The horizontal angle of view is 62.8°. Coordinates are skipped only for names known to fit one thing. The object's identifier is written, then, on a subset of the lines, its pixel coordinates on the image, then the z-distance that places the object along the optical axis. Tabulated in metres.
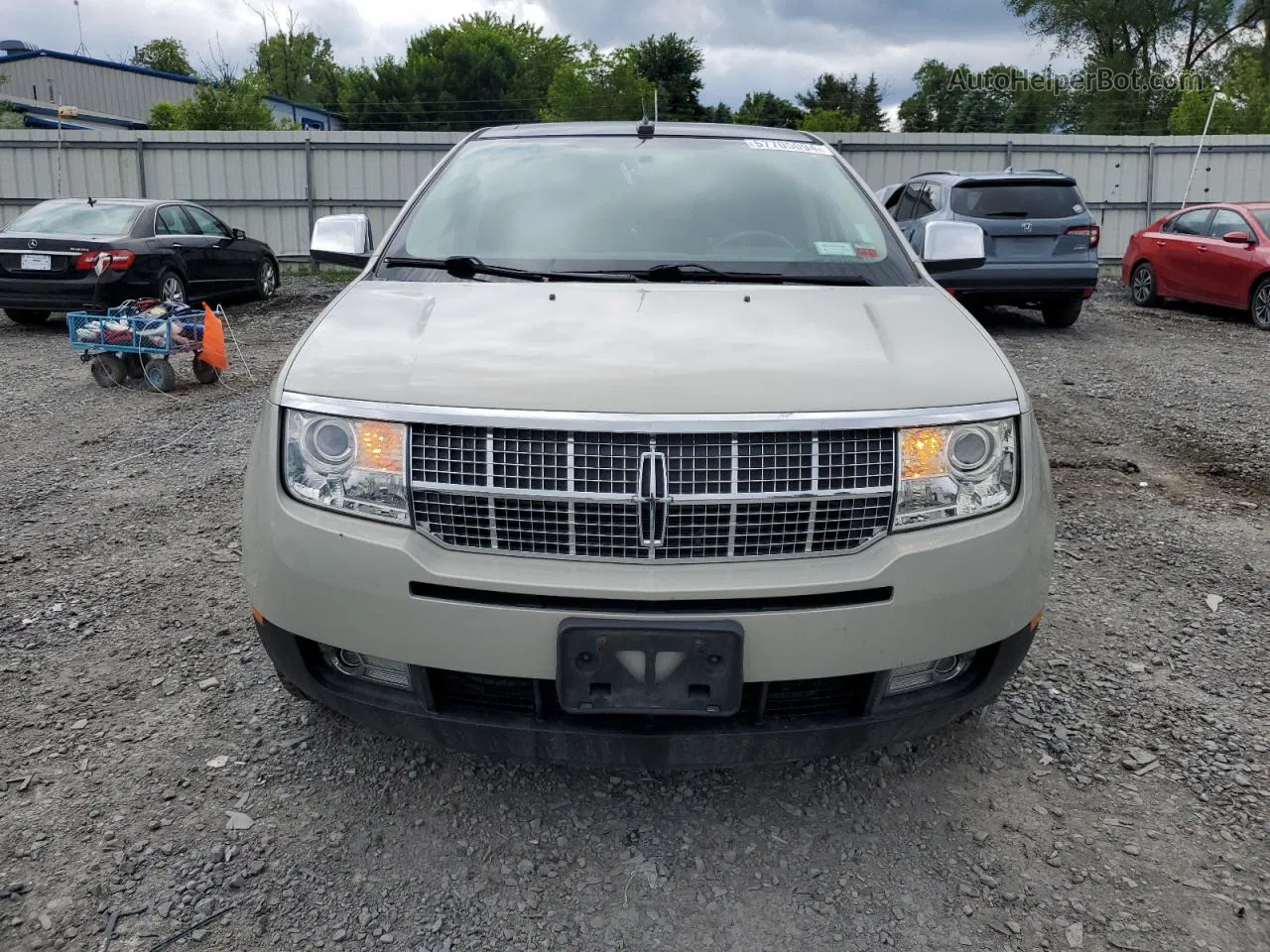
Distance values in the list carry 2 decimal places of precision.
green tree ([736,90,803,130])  77.94
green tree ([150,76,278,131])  33.12
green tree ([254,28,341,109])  70.88
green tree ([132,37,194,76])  77.75
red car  11.20
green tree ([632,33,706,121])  66.25
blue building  46.47
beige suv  2.11
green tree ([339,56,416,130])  52.56
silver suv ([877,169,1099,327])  10.52
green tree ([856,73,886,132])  84.19
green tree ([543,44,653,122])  59.28
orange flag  7.87
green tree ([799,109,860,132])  70.00
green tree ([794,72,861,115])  85.12
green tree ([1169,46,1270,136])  32.16
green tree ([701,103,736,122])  69.38
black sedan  10.27
